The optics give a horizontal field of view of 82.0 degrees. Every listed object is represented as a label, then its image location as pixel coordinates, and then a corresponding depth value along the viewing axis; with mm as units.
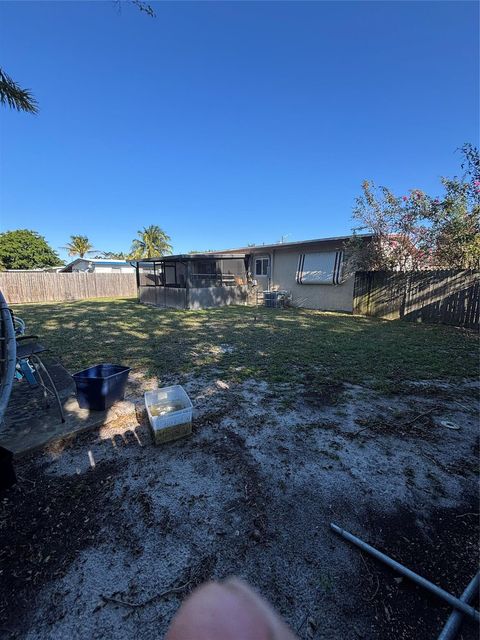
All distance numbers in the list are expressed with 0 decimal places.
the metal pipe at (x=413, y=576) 1174
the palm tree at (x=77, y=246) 38469
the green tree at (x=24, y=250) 30547
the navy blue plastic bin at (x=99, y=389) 2830
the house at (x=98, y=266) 26312
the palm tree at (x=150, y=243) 35000
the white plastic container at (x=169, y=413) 2418
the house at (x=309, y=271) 11211
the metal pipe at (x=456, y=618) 1111
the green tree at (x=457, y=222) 7520
